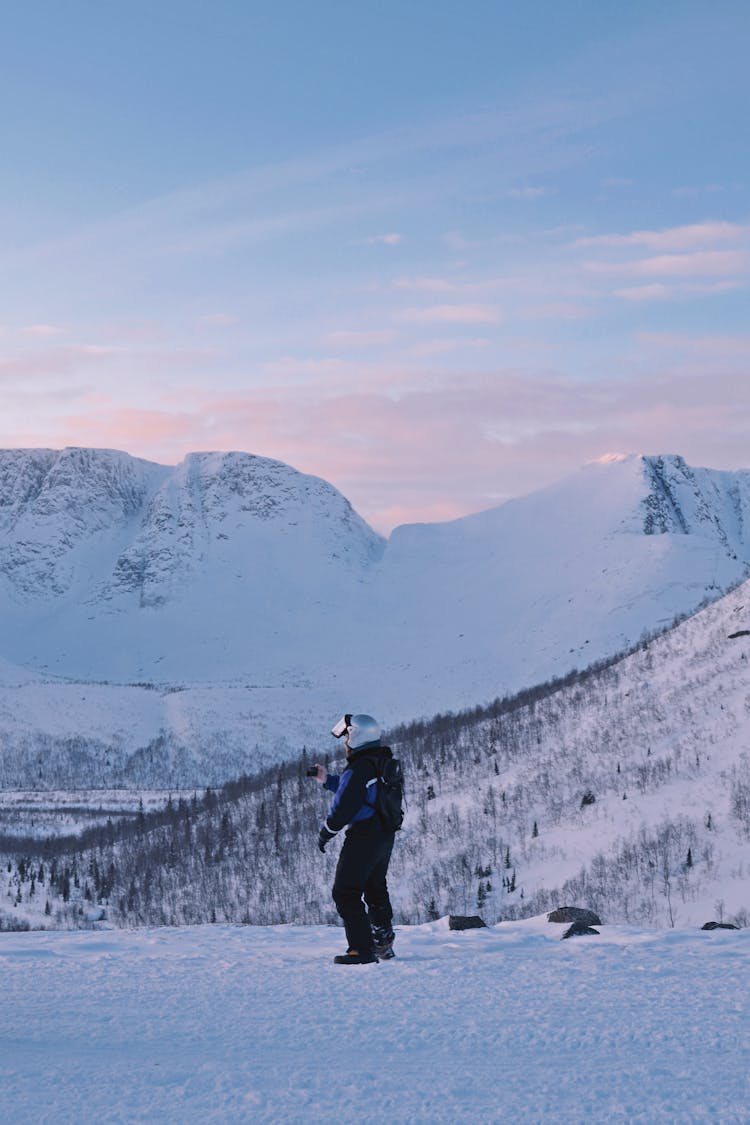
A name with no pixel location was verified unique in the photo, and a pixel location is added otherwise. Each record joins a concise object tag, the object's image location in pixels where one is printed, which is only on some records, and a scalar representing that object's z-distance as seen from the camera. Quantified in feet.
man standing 29.45
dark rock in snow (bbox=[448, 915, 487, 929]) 38.17
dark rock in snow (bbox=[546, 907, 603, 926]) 36.78
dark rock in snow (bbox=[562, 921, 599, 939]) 34.40
